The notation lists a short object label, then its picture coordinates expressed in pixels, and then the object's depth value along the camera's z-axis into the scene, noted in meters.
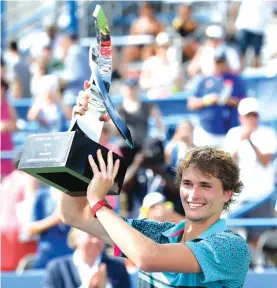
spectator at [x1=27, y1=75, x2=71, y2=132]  14.37
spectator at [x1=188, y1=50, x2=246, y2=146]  13.38
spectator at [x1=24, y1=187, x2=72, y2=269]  10.62
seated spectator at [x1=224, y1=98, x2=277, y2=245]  11.92
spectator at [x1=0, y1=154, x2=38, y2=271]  10.97
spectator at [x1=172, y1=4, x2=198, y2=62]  17.54
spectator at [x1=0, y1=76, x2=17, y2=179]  12.78
